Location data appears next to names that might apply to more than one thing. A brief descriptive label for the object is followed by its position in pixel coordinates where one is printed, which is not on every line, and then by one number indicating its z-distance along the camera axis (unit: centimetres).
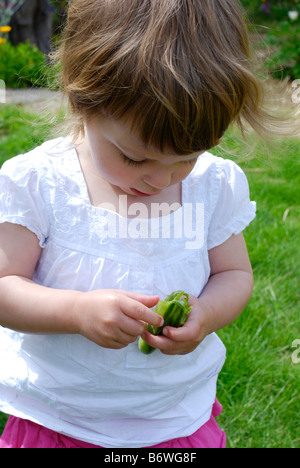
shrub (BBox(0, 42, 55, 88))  505
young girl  110
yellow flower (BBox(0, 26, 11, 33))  533
